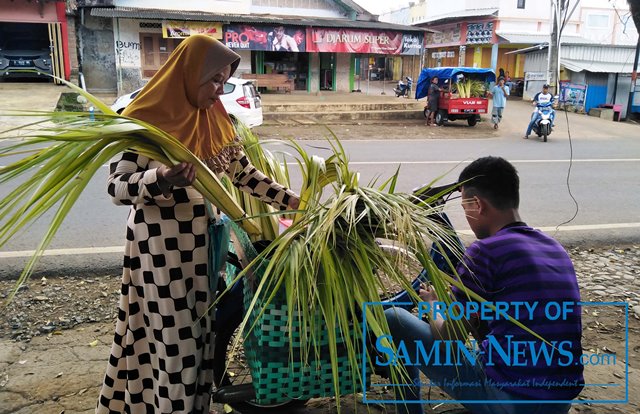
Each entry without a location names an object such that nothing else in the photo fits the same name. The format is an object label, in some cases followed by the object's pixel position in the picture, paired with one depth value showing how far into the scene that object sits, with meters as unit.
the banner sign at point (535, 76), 24.88
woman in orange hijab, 1.85
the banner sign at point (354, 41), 21.22
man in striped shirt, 1.71
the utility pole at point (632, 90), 18.53
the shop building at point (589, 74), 20.61
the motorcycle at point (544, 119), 12.57
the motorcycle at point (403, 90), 24.02
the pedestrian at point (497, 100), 15.37
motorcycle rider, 12.91
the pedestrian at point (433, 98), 15.71
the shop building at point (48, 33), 18.22
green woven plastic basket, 1.72
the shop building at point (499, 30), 31.09
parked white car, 11.63
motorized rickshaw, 15.40
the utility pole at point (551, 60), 18.23
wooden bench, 19.67
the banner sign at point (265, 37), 20.00
